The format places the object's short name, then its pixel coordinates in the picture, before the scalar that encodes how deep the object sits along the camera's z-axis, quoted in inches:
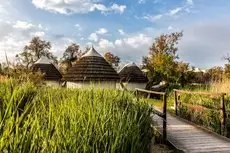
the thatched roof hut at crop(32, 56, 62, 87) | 539.2
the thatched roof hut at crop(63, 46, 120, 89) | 405.6
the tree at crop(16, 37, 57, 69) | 794.6
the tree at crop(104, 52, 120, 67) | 826.9
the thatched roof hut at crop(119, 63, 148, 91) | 569.7
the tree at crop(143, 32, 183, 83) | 580.6
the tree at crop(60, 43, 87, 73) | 790.7
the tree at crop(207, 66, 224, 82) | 685.6
